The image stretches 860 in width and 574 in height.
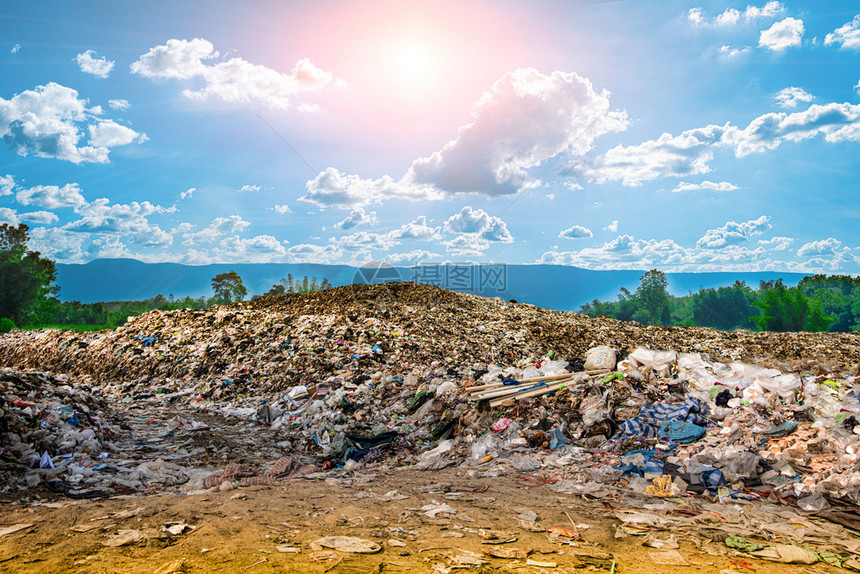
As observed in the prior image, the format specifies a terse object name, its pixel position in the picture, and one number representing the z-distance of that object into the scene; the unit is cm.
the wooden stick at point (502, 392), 737
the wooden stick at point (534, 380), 758
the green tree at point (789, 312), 2691
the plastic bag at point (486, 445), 631
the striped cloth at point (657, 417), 598
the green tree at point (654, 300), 3241
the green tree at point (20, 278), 2642
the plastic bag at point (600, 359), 785
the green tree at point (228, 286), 2865
